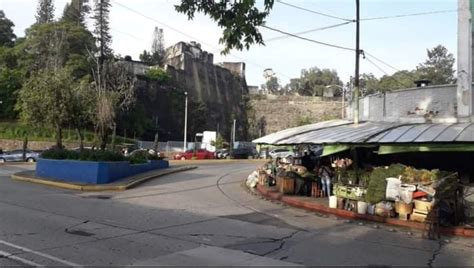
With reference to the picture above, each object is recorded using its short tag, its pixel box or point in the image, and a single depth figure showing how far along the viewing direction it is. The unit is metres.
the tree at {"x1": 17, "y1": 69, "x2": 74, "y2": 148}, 28.67
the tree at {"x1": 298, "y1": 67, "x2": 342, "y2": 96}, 134.75
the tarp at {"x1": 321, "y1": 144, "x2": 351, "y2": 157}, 16.56
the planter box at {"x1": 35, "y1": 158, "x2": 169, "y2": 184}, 22.27
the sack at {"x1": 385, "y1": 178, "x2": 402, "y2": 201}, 14.04
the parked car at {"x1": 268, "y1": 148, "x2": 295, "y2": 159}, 46.18
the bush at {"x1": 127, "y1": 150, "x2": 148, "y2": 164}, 27.30
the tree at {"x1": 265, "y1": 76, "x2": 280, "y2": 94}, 149.05
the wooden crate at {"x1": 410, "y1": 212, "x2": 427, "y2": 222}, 13.36
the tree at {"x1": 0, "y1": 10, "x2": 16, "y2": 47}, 97.12
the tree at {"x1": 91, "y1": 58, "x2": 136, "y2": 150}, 31.14
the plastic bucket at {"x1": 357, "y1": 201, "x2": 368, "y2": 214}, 14.74
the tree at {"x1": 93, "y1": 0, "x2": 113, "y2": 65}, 81.31
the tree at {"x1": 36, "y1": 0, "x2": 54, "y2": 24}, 97.88
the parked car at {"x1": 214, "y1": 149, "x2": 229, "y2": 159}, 58.96
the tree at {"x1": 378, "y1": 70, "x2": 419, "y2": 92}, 76.06
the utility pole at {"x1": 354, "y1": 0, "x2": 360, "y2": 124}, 20.51
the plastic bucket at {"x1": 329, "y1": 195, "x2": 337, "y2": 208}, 15.85
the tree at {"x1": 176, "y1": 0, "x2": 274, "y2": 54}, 8.83
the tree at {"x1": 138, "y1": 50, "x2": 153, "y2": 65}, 111.06
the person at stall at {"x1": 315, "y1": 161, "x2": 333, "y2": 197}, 18.72
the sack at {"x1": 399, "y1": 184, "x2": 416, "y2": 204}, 13.70
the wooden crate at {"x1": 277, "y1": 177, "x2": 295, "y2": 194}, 18.99
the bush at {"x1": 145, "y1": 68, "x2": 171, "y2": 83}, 82.00
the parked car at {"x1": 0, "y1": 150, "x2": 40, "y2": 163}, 46.12
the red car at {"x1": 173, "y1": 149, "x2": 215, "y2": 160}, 54.14
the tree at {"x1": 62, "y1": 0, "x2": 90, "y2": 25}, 91.88
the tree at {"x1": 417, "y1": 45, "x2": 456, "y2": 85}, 67.12
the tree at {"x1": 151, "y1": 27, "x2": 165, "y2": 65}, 140.21
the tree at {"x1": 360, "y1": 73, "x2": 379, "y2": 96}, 86.69
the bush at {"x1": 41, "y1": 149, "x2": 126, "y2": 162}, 23.30
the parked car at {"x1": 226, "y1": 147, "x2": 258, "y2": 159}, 59.43
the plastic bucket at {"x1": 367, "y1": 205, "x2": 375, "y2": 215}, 14.58
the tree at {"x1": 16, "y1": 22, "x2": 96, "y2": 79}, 71.12
